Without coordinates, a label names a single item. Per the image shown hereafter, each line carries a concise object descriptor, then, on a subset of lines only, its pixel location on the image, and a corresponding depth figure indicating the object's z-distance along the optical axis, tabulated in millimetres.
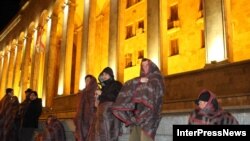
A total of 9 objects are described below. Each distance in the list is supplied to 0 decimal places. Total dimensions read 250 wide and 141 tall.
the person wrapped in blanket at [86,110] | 9086
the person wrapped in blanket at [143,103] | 6559
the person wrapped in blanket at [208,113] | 5531
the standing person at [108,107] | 7809
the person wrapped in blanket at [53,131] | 11367
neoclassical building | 11891
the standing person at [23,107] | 11584
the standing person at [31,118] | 11359
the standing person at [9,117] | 12555
